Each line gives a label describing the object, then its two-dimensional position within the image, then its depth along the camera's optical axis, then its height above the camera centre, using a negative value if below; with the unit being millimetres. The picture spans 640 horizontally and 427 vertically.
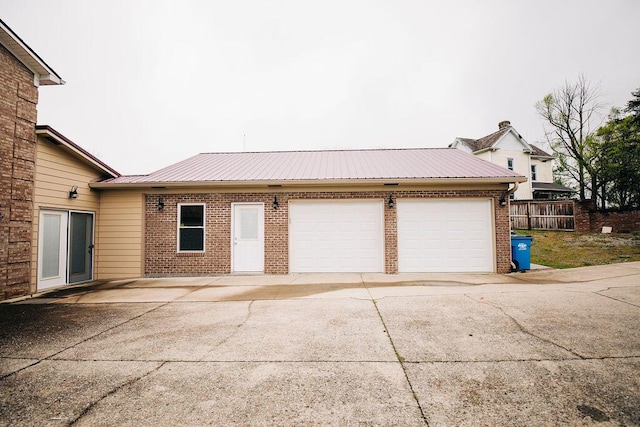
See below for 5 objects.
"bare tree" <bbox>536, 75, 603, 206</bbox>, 24453 +9085
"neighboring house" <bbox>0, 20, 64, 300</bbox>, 6879 +1940
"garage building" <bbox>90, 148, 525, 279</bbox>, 9570 +207
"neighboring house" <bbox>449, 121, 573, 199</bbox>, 25078 +6426
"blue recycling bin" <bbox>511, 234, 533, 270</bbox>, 9383 -712
